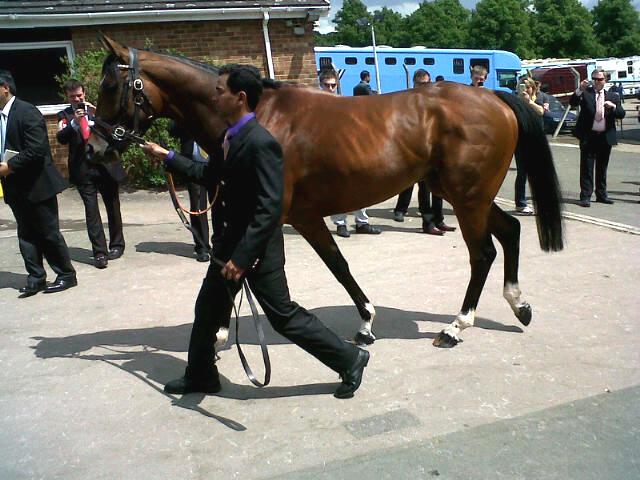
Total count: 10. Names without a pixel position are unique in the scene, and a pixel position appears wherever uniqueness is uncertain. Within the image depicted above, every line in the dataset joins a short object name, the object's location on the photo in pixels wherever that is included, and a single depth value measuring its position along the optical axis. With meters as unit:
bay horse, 4.18
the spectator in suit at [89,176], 6.99
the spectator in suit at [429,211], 8.21
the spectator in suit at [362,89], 9.34
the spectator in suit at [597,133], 9.62
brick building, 12.23
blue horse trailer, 24.05
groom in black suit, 3.35
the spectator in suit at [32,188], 5.89
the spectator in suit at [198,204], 6.85
